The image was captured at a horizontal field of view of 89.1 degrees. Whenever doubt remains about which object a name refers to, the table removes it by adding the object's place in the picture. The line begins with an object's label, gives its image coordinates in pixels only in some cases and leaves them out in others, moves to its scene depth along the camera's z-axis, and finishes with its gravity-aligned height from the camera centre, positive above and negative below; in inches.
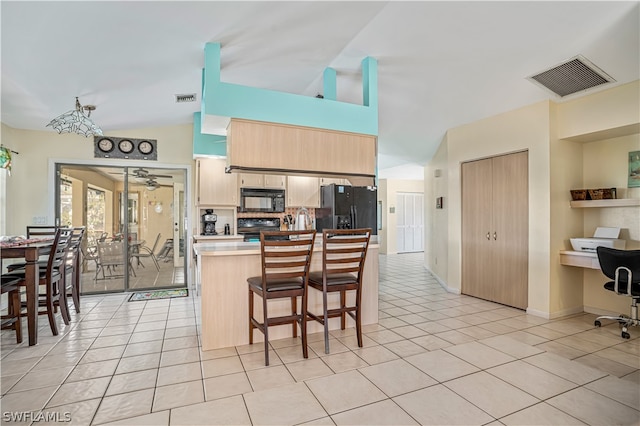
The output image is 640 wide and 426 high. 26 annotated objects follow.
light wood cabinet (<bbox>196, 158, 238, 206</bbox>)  211.6 +18.9
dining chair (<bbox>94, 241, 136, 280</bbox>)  208.8 -28.3
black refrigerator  209.6 +2.6
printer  146.3 -14.1
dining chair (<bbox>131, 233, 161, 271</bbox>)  215.6 -26.9
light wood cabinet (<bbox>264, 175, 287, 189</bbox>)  224.5 +21.1
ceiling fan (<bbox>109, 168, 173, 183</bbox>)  210.4 +24.8
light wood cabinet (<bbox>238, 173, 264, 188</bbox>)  219.8 +21.8
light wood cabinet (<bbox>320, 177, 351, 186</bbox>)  231.4 +22.2
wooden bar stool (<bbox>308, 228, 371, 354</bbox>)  111.0 -23.7
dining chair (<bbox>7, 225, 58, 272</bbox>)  142.0 -11.1
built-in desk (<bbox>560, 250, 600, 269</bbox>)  144.6 -22.2
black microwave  222.1 +8.4
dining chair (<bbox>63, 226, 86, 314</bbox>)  151.1 -24.0
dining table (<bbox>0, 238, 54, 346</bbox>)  114.4 -22.2
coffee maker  216.0 -7.1
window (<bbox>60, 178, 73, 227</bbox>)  196.2 +6.6
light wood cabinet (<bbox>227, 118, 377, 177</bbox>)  133.7 +27.9
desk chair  126.5 -25.0
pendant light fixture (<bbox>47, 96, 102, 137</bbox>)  141.6 +41.2
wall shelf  141.5 +3.3
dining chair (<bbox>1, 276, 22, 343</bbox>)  116.3 -36.8
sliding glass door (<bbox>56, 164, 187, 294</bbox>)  202.1 -5.4
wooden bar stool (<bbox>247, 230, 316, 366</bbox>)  102.5 -23.1
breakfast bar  115.8 -30.5
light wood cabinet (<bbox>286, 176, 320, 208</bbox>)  228.8 +14.2
